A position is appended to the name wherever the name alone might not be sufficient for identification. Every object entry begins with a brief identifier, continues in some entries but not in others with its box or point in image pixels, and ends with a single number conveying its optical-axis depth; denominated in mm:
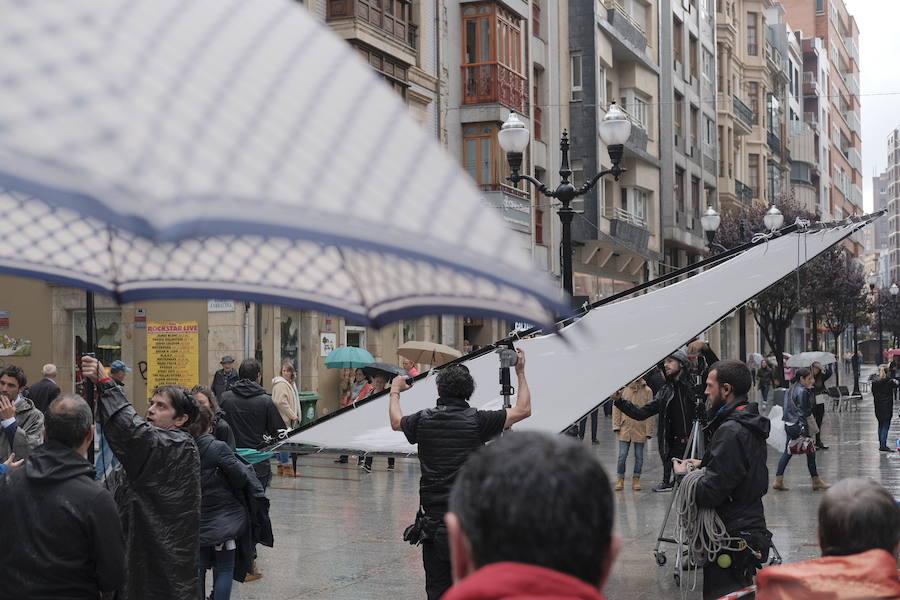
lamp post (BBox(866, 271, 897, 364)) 56762
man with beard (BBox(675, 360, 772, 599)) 5953
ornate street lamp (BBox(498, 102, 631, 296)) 13844
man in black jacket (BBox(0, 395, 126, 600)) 4156
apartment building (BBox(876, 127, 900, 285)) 177750
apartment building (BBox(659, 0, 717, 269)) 43875
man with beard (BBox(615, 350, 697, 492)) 11758
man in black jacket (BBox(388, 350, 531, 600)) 6051
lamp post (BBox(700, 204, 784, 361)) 24656
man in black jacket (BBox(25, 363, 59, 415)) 11117
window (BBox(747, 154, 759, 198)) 58531
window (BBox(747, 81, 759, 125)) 59625
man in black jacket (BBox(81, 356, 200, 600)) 5227
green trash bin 24312
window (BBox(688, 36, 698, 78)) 48781
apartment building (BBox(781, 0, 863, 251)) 92438
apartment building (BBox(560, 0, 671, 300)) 35844
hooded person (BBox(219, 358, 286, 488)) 10398
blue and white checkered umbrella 1442
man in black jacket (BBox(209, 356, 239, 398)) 16781
